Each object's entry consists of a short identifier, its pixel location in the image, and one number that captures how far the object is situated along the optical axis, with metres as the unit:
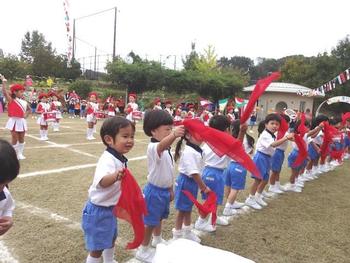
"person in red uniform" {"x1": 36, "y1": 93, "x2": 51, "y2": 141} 12.06
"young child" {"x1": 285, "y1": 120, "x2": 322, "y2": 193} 7.36
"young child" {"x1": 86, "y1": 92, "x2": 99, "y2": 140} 12.92
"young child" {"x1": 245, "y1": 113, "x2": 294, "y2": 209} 5.86
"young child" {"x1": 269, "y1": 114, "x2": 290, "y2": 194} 6.84
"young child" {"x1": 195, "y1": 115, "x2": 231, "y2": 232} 4.65
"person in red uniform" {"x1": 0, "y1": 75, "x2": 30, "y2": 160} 8.35
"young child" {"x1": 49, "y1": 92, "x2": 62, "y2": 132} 13.39
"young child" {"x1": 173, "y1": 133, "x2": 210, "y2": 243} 3.95
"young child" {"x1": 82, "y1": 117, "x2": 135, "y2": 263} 3.00
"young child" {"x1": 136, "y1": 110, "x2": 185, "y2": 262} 3.57
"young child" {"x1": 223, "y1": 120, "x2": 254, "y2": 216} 5.30
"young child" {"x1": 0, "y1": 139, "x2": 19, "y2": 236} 1.89
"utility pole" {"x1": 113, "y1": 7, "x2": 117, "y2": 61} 30.08
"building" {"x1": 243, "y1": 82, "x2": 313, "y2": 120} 36.53
